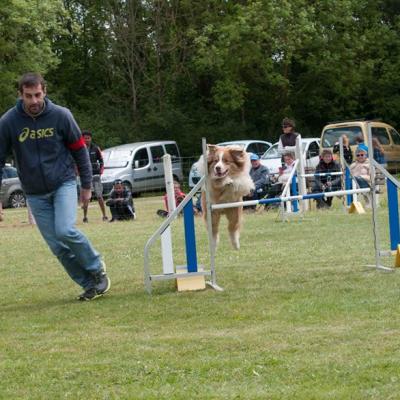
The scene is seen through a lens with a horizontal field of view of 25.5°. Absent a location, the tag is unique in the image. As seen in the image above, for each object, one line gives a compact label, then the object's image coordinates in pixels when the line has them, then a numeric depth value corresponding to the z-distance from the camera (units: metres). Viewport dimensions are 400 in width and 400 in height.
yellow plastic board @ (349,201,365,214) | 14.94
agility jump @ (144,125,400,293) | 7.58
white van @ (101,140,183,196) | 25.98
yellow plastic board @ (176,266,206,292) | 7.63
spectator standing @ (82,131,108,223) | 18.34
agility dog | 9.37
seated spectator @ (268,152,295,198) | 17.12
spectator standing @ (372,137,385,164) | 19.18
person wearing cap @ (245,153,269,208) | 17.11
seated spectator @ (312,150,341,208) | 17.02
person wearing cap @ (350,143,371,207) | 15.81
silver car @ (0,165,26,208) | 25.42
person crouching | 17.97
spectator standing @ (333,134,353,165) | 19.69
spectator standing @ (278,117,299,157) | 16.78
